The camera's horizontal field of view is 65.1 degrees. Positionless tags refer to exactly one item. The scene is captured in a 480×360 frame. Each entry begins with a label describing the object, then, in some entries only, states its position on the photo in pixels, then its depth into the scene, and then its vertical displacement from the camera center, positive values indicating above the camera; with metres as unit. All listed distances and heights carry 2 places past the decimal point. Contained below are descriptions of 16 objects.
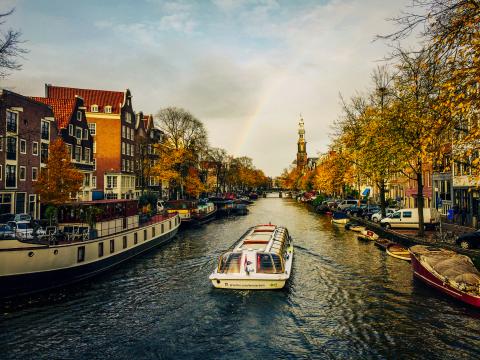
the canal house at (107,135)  73.50 +11.39
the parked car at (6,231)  27.83 -3.14
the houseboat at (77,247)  20.12 -3.63
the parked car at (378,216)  49.75 -3.12
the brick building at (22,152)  43.69 +4.98
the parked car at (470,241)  26.94 -3.45
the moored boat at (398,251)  29.61 -4.82
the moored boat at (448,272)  17.78 -4.16
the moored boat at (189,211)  55.38 -2.94
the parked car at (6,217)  40.07 -2.79
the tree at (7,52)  21.05 +7.89
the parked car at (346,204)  68.07 -2.14
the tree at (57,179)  39.12 +1.39
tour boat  19.95 -4.20
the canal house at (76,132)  56.99 +9.46
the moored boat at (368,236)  38.78 -4.50
